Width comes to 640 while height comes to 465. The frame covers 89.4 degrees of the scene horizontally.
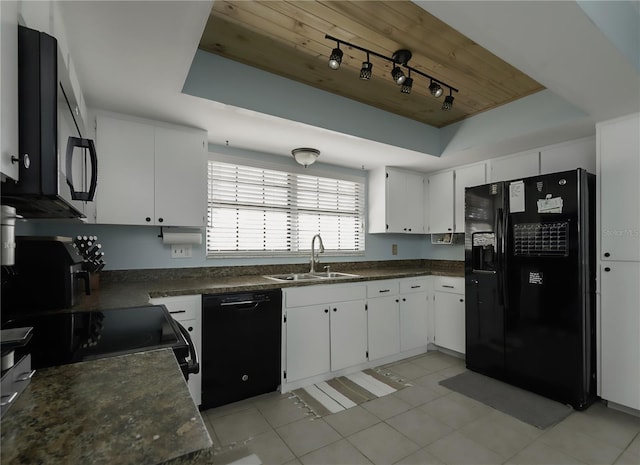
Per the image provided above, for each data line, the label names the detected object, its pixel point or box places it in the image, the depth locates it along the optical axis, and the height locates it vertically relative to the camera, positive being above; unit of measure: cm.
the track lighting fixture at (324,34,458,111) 189 +107
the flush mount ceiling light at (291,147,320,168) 295 +75
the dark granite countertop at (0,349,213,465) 51 -34
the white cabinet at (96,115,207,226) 225 +47
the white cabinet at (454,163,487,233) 350 +60
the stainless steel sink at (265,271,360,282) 319 -40
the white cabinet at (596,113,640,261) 226 +35
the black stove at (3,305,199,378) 98 -35
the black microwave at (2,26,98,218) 83 +31
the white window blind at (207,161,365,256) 303 +26
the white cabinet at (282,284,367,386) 267 -82
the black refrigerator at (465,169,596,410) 237 -39
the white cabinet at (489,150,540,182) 305 +68
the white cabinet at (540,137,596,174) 273 +70
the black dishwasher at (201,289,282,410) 230 -81
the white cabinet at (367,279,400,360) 314 -82
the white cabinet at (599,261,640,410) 226 -70
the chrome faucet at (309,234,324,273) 330 -16
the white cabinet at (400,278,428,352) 339 -84
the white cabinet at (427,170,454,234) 380 +42
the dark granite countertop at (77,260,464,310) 188 -36
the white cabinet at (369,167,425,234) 377 +42
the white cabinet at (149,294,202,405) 220 -56
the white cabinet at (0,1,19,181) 72 +35
